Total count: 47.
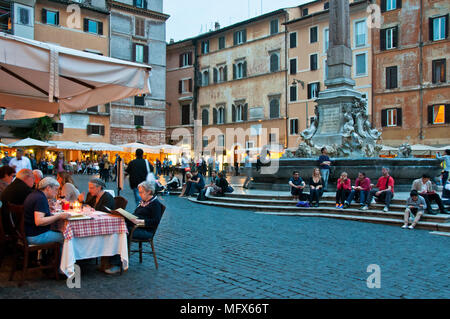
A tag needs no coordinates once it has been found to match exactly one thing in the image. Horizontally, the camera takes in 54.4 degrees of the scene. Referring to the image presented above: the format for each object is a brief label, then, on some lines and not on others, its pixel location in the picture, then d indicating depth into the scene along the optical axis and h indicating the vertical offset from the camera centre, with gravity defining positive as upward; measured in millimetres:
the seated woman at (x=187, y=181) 16922 -857
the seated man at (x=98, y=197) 5863 -537
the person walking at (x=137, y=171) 9641 -271
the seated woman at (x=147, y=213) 5621 -707
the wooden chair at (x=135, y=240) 5540 -1037
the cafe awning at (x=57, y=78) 4676 +1047
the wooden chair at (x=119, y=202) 5941 -592
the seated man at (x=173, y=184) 18219 -1057
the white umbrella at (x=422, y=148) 27589 +712
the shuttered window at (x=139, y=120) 40206 +3582
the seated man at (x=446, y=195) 9978 -830
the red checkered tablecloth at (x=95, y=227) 4828 -778
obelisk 14844 +2581
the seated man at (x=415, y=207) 9258 -1027
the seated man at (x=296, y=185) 12063 -727
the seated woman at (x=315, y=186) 11700 -732
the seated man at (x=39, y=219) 4840 -669
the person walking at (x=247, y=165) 28531 -420
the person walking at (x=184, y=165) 24325 -356
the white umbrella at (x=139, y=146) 33269 +850
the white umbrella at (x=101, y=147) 32281 +878
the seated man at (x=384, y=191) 10523 -780
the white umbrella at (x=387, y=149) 26981 +633
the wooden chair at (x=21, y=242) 4775 -940
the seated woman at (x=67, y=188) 7203 -495
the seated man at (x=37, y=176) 7704 -307
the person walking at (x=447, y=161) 14602 -68
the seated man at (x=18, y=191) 5215 -402
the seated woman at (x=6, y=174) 7291 -260
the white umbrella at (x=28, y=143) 26208 +942
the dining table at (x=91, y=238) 4750 -907
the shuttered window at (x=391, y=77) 32438 +6102
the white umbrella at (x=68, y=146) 31609 +934
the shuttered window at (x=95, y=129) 36969 +2510
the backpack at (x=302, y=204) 11641 -1204
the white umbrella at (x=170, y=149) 35625 +800
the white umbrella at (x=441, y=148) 27803 +705
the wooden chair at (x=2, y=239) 5047 -934
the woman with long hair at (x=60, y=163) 21275 -214
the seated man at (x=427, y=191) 9664 -724
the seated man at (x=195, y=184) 15898 -950
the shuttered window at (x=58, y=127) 35156 +2539
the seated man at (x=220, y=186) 14566 -907
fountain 13645 +921
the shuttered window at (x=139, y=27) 39875 +12073
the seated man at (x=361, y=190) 11008 -783
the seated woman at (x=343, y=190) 11255 -803
